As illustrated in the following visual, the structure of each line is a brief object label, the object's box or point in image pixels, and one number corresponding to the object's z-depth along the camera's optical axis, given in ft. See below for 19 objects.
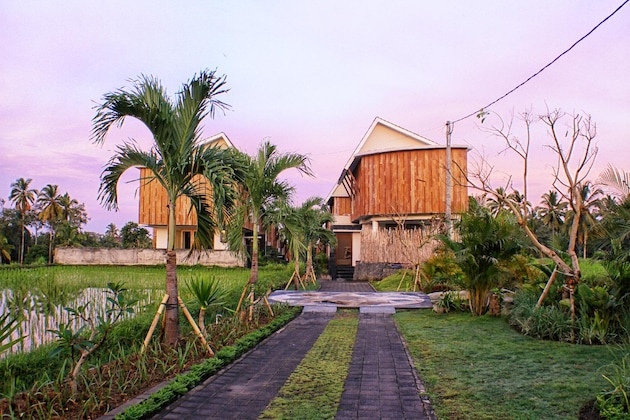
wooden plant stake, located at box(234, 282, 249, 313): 29.40
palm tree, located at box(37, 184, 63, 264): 151.02
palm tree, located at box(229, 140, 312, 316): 33.30
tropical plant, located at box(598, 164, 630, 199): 22.90
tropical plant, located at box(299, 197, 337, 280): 68.95
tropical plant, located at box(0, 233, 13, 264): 124.12
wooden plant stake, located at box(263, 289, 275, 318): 33.17
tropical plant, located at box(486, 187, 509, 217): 29.67
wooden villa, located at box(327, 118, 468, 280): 80.18
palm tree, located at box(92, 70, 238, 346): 21.29
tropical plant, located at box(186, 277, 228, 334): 22.36
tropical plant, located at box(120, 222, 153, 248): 131.44
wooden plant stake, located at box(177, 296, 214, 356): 20.45
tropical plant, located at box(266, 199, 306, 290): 35.45
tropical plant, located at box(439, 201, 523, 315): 34.14
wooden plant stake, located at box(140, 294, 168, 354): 19.35
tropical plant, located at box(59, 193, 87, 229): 156.87
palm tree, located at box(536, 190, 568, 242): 159.22
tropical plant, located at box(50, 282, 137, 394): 14.71
